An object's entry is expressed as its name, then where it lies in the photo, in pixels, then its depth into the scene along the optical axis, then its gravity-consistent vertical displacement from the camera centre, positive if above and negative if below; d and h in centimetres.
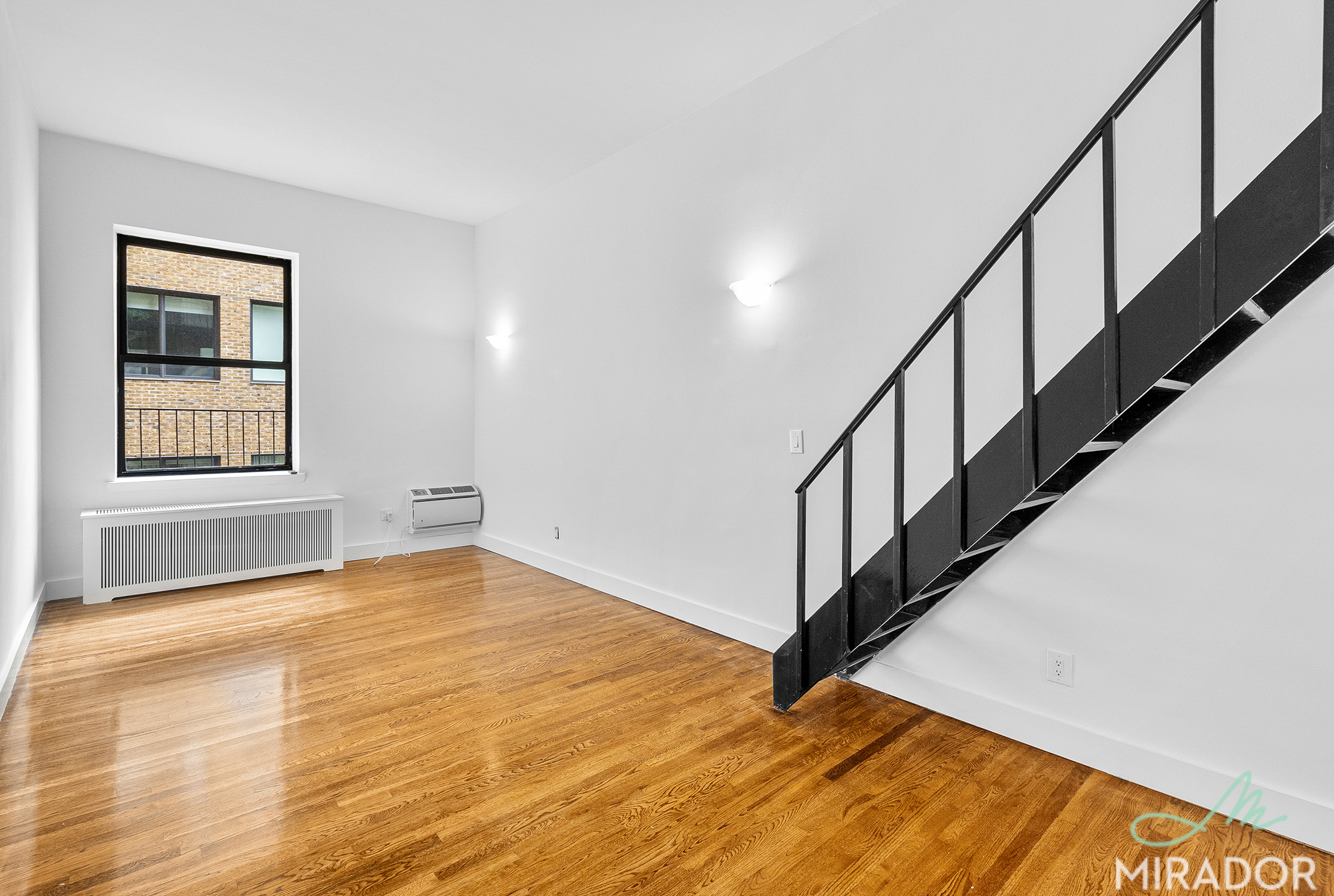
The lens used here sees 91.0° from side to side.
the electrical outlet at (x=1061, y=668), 237 -81
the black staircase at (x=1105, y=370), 167 +23
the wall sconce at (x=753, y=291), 344 +81
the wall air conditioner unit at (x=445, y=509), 570 -60
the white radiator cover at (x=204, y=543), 427 -74
